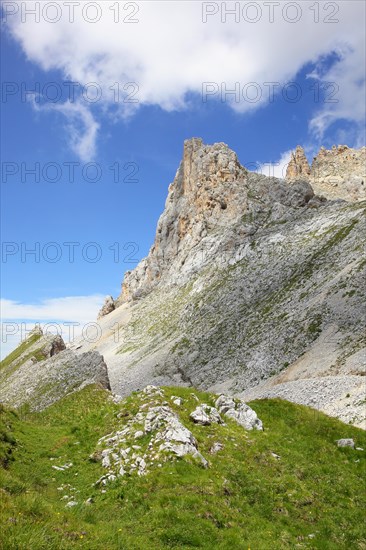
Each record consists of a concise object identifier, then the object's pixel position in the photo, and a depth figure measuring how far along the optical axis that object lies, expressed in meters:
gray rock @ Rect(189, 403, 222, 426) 24.20
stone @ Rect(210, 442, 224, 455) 21.27
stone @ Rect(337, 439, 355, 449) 26.02
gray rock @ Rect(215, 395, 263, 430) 26.11
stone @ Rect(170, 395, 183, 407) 25.83
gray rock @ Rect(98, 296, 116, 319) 185.20
